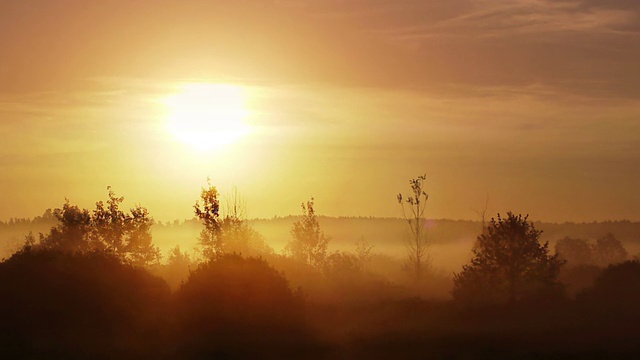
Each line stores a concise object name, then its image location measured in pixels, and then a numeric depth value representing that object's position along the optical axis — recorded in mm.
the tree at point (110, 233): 104438
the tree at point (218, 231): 97944
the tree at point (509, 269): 79375
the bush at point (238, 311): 59372
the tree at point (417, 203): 124875
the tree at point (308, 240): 149250
